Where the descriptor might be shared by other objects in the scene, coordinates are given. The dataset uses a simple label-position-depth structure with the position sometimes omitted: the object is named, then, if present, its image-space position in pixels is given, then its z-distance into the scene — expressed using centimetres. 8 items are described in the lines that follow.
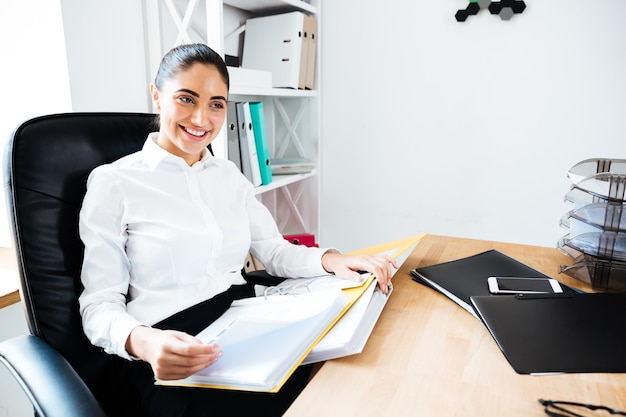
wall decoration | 175
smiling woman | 74
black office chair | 72
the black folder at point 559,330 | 61
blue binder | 170
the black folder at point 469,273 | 84
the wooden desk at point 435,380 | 54
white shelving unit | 144
